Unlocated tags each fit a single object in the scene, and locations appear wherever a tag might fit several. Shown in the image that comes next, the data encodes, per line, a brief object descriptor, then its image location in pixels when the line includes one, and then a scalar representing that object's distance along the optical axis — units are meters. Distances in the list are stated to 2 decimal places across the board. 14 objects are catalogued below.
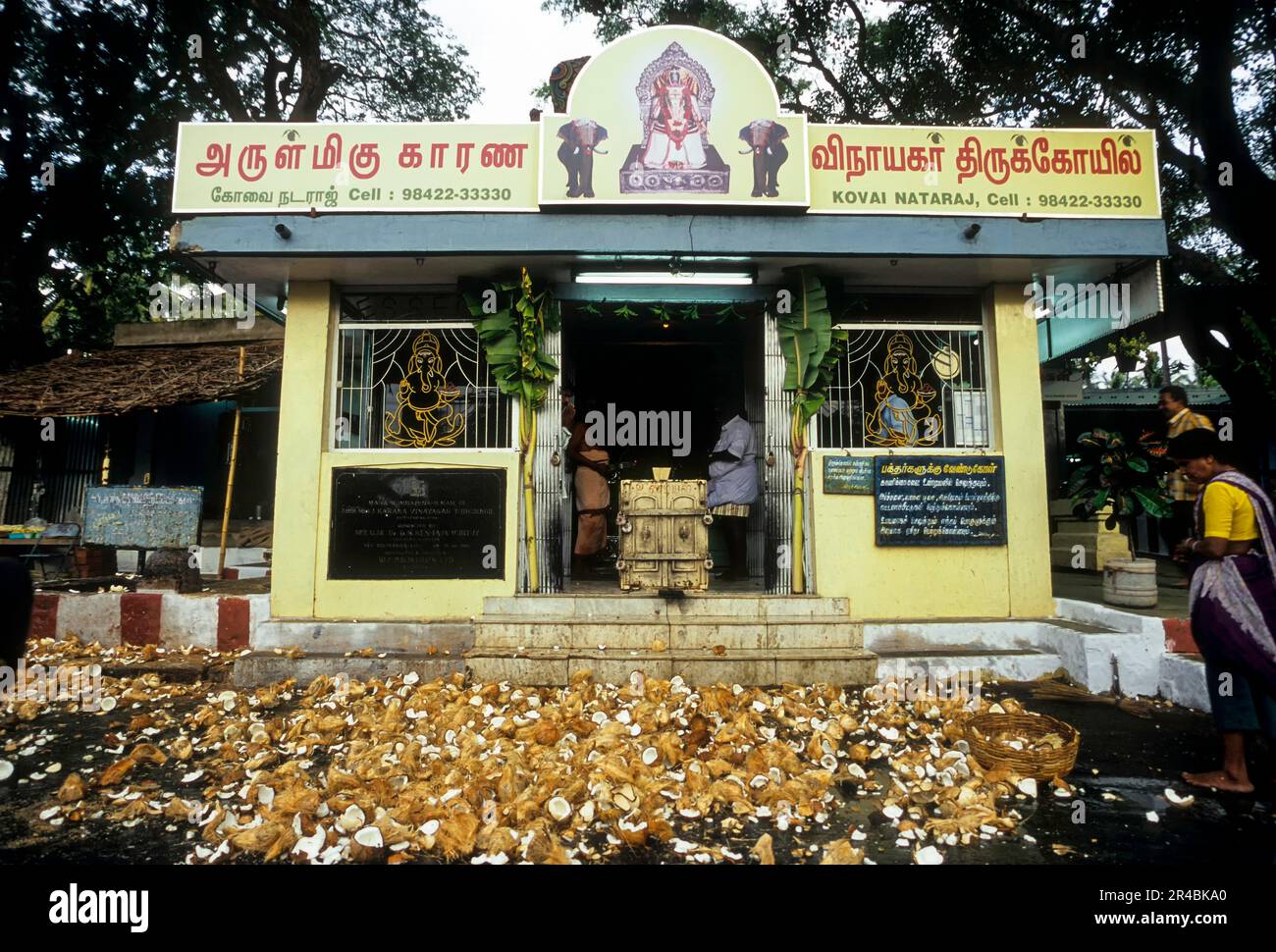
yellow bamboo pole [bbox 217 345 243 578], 7.02
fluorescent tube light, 6.45
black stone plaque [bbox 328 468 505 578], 6.28
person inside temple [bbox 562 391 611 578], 7.57
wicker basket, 3.66
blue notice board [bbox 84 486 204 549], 6.99
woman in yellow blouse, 3.49
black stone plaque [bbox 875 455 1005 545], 6.30
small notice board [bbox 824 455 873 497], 6.34
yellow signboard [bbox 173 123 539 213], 6.04
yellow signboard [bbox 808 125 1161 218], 6.10
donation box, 5.81
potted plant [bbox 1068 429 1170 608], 6.03
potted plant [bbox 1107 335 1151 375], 9.96
